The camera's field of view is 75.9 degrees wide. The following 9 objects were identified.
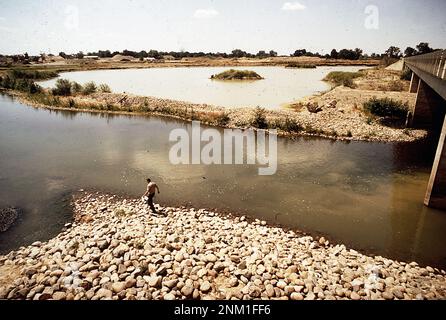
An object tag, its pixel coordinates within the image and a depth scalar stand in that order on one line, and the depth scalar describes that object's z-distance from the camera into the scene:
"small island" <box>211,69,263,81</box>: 67.31
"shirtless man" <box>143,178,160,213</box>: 12.82
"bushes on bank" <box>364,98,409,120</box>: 27.76
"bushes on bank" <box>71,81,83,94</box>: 44.03
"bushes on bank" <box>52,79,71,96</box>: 42.75
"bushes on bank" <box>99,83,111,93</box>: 43.85
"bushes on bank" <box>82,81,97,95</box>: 43.10
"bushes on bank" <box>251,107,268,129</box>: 27.50
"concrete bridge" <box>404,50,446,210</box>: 12.59
